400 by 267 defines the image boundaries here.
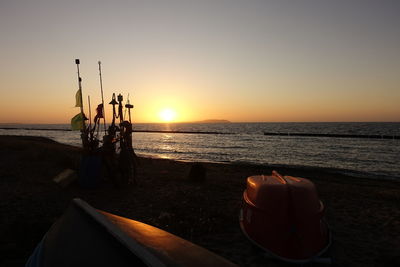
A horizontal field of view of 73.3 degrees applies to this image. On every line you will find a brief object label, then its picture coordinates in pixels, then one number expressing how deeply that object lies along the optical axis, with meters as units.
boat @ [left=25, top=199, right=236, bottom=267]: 2.61
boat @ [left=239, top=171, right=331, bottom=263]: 5.32
